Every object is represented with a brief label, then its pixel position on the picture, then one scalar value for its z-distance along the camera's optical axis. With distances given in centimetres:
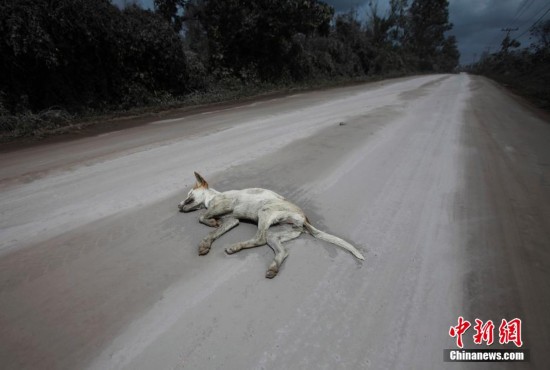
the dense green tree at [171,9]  1468
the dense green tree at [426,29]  4934
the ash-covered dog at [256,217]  303
